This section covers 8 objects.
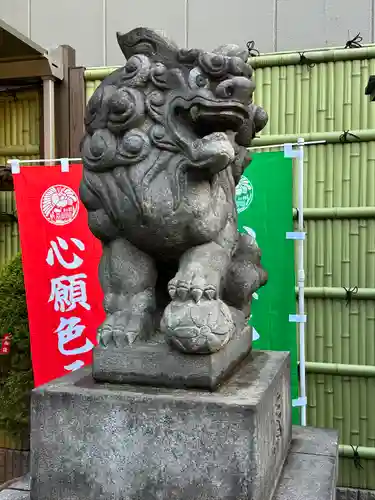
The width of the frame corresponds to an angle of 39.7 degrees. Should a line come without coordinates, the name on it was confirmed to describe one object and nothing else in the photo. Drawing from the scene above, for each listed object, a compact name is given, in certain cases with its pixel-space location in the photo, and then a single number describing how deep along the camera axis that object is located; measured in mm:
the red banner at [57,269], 3027
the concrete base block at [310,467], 1638
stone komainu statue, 1613
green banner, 2949
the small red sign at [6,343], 3197
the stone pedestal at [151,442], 1430
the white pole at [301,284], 2887
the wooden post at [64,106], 3682
